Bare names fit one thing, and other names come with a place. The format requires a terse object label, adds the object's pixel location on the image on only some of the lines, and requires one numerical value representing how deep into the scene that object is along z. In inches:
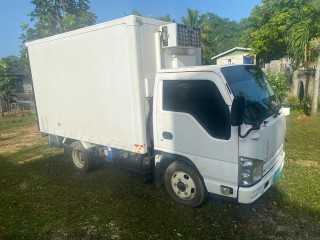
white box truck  166.2
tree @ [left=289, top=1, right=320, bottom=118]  438.6
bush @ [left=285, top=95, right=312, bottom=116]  499.5
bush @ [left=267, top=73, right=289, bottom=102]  515.5
